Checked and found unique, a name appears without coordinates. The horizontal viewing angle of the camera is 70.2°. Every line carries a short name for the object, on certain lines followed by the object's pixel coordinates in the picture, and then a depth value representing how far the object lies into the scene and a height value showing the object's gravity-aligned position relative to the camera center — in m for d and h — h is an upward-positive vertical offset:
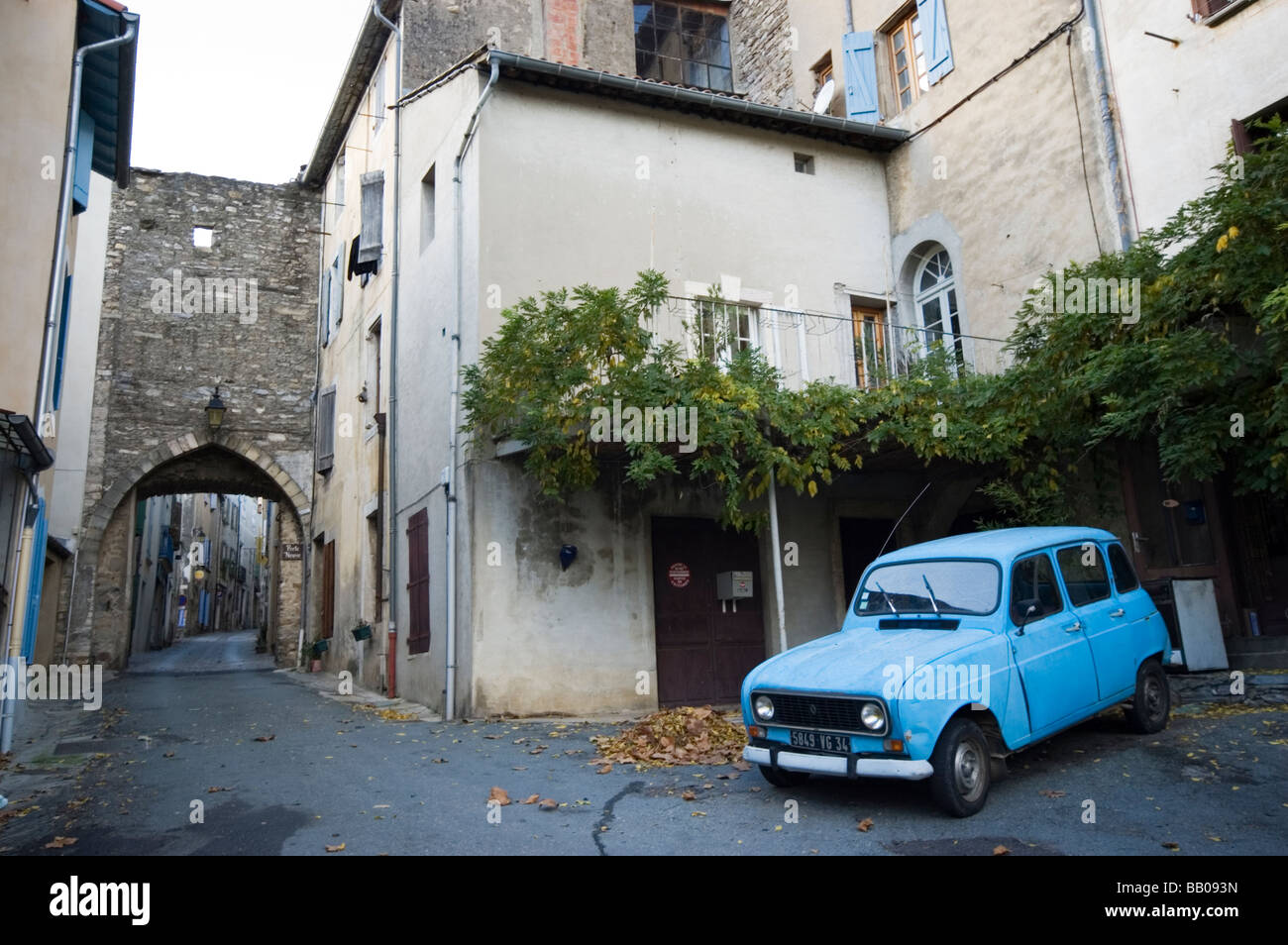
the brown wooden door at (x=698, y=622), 11.02 -0.12
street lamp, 18.00 +4.31
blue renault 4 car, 5.12 -0.40
